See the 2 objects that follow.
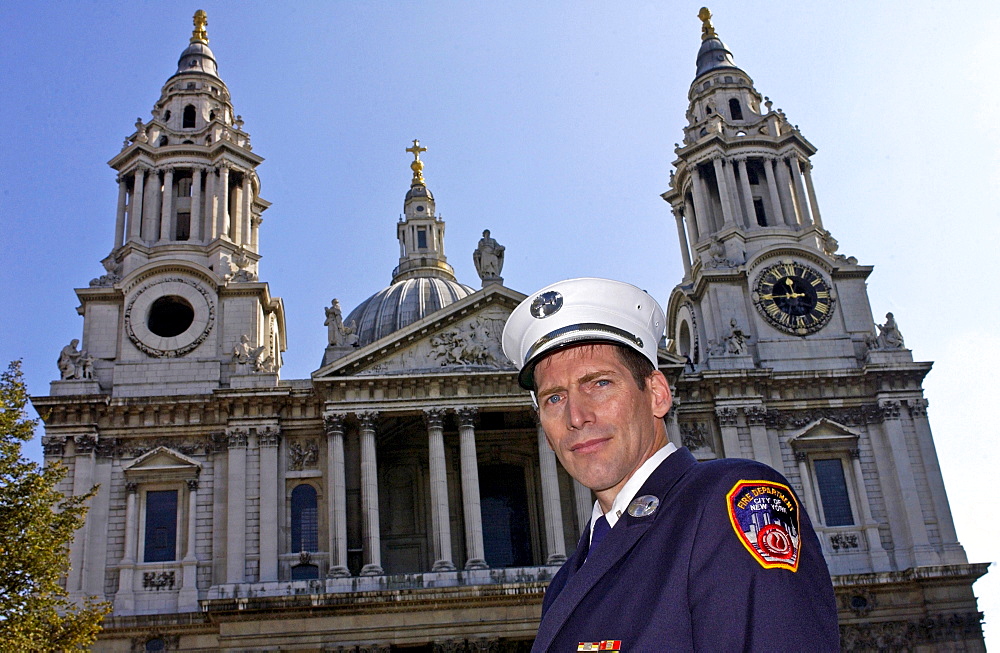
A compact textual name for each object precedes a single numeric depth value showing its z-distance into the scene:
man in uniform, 2.56
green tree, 20.38
